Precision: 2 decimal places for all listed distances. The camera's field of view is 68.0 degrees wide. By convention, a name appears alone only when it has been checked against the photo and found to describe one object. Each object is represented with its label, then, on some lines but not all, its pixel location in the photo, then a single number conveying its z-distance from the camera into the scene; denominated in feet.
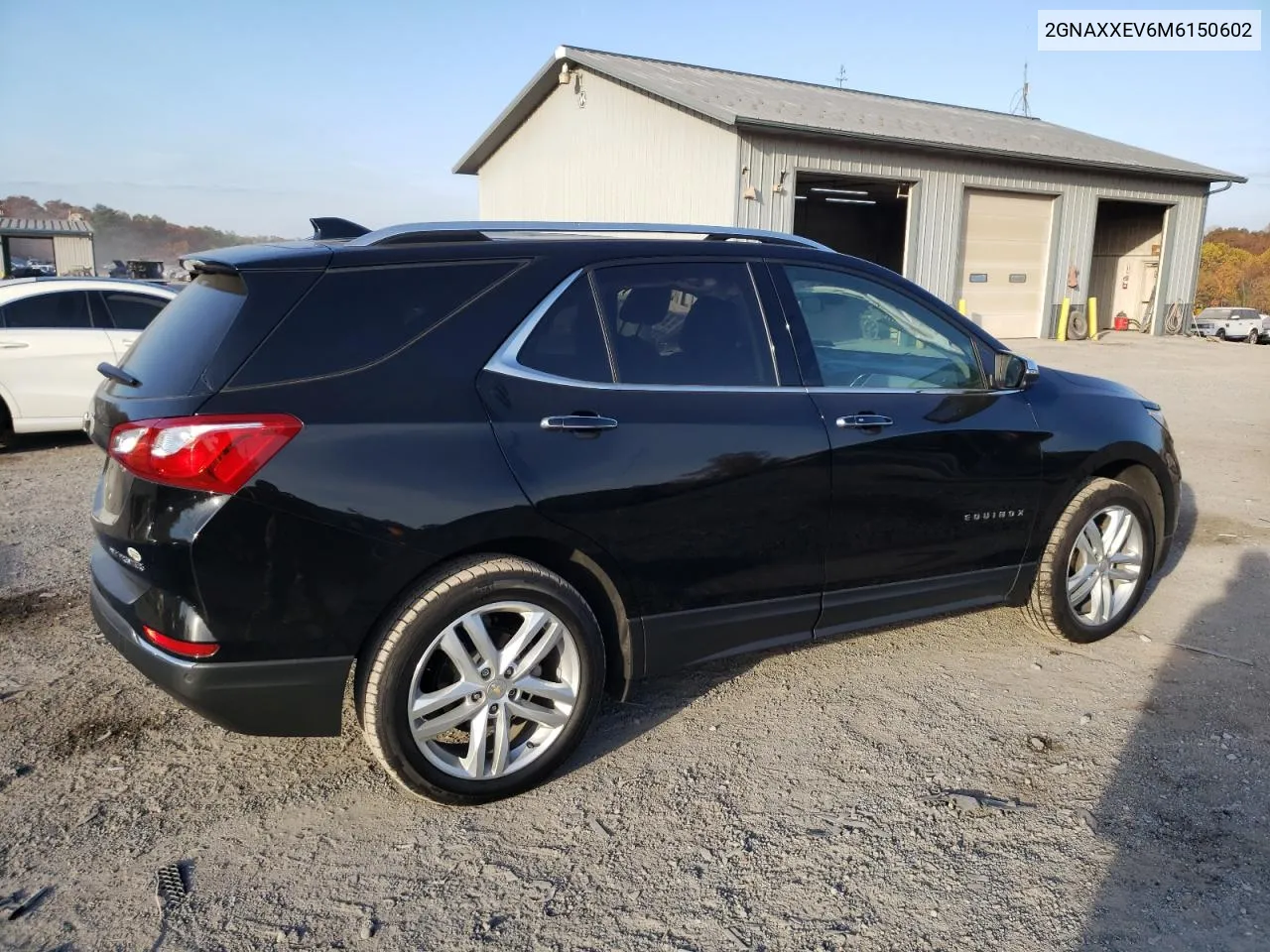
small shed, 117.08
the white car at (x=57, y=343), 26.96
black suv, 8.66
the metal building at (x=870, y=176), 58.54
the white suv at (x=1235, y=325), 94.53
